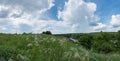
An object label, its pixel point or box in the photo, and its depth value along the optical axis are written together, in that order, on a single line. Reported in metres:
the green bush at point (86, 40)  30.26
